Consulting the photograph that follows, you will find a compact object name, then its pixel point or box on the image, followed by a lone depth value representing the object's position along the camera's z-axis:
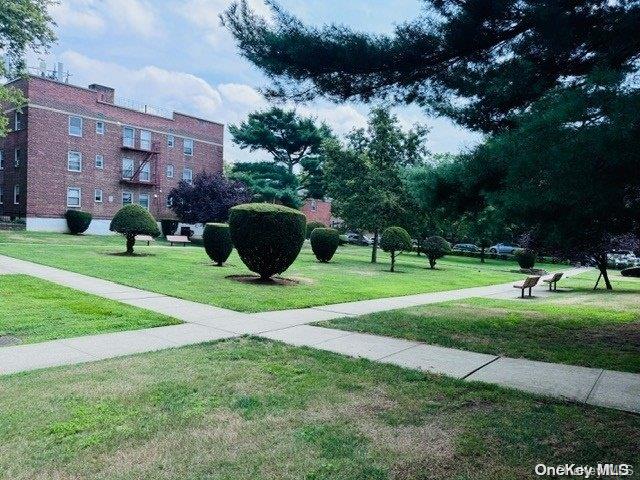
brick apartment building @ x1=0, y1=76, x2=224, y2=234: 36.53
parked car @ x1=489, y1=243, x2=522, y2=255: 53.53
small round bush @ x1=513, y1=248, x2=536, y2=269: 33.15
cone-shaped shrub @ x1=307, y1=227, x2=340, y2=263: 24.28
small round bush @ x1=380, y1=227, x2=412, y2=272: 23.02
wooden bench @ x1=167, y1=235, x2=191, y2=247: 30.74
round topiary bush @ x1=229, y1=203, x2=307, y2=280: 12.40
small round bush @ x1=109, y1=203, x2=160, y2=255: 20.06
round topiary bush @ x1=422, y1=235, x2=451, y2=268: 27.02
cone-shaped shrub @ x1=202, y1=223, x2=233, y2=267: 17.45
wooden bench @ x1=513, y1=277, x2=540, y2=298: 14.84
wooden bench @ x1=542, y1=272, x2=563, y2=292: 17.58
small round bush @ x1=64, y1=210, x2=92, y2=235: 36.69
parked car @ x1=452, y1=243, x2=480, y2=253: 52.62
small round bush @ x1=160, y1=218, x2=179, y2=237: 42.69
